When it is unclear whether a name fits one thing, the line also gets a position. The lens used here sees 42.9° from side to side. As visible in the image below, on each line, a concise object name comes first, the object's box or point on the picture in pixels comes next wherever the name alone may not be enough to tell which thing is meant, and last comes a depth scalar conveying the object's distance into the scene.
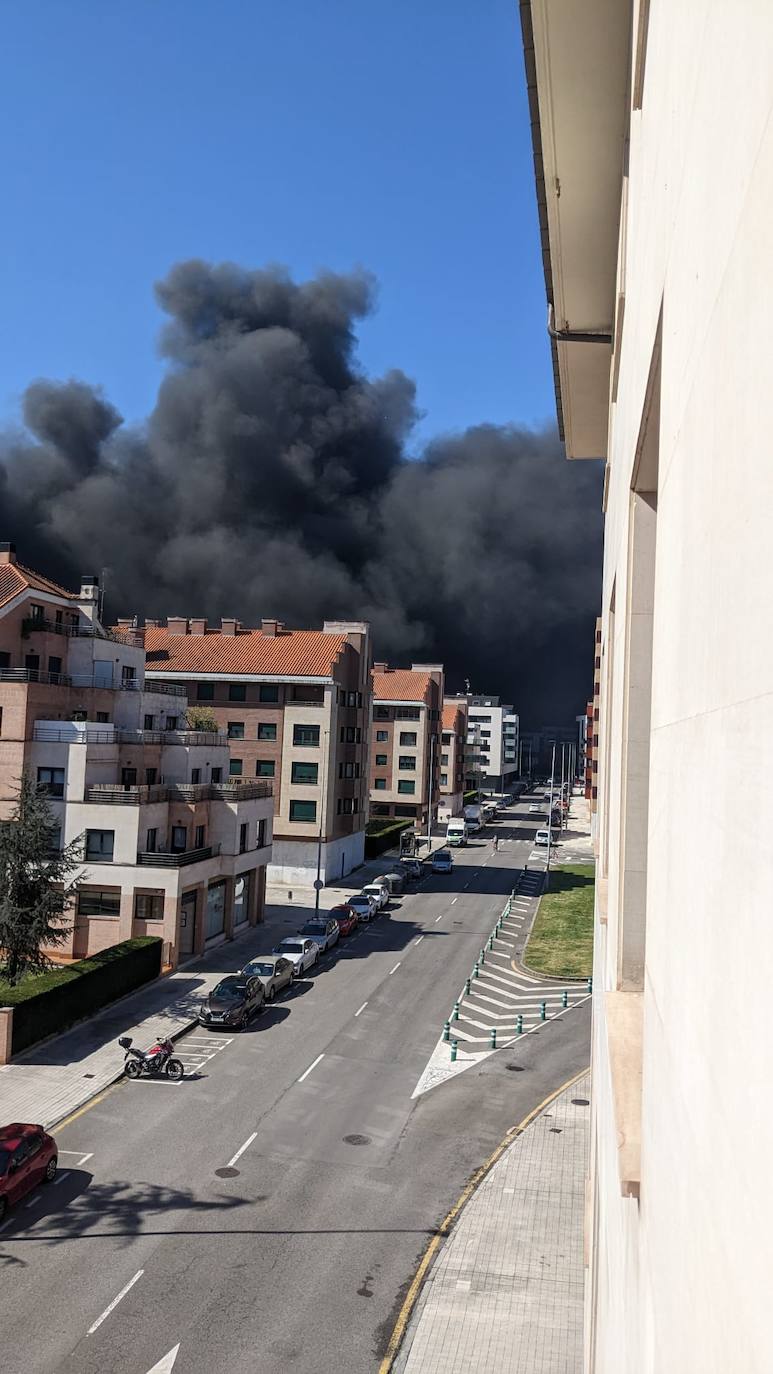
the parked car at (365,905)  44.94
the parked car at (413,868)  58.67
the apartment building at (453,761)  98.69
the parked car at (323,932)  38.59
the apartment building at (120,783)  33.78
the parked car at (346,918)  41.88
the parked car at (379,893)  48.69
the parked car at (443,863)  61.75
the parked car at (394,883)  52.74
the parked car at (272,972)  30.95
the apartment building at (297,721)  53.41
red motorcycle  23.47
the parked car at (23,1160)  16.61
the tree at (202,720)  47.69
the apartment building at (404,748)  80.88
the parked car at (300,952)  34.41
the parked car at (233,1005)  27.58
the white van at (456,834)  78.25
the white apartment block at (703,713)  1.30
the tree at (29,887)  27.09
